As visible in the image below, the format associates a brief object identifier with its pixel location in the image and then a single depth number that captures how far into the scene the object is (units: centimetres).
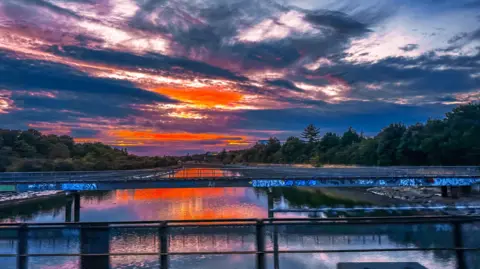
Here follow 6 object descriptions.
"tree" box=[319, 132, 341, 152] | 14662
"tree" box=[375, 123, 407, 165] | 9019
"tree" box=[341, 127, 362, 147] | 14150
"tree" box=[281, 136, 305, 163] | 16888
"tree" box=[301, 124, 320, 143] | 18050
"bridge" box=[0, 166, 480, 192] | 4669
